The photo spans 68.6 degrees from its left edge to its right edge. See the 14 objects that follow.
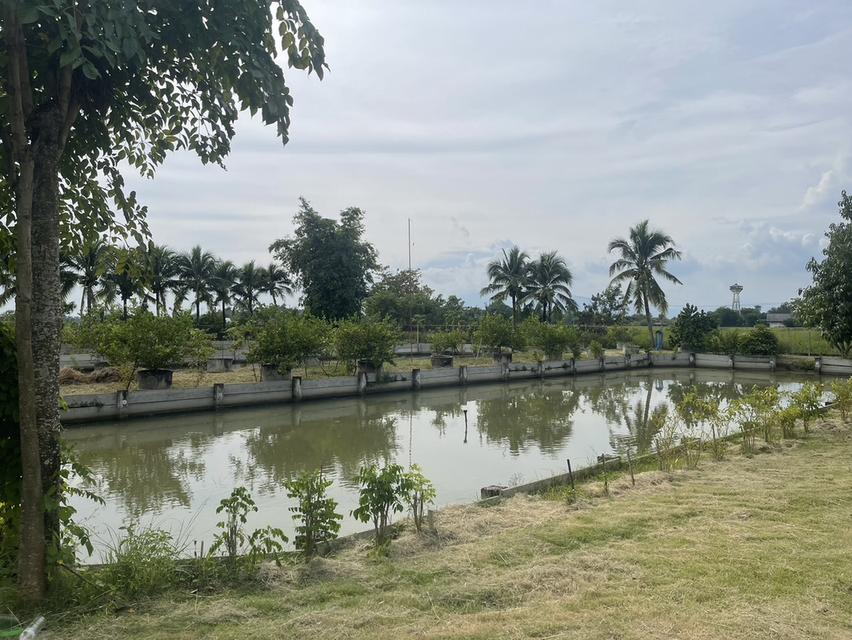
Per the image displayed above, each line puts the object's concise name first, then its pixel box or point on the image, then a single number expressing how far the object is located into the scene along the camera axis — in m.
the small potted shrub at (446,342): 27.89
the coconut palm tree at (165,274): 33.60
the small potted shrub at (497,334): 27.88
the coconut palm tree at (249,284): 38.16
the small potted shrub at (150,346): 15.65
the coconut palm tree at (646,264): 33.53
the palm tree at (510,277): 36.12
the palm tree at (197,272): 35.44
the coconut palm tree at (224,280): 36.56
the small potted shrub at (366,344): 20.75
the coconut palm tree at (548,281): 37.25
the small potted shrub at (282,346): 18.52
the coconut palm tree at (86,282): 27.59
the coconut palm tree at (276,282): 38.25
